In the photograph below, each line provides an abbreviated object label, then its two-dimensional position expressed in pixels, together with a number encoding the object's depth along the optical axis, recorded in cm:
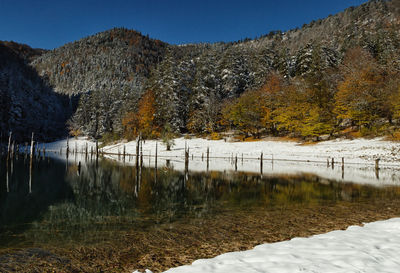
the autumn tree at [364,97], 4438
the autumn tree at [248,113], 5725
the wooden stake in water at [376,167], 2865
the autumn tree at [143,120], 6694
